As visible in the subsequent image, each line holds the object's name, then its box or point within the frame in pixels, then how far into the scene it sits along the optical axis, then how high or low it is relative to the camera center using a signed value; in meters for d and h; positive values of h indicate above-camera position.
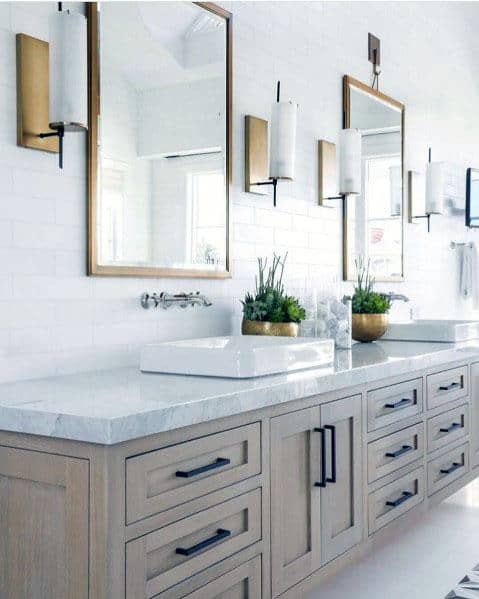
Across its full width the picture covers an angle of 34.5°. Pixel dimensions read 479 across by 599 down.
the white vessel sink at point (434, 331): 3.95 -0.26
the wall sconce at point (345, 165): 4.04 +0.61
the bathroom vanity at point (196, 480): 1.81 -0.56
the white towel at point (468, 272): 5.68 +0.07
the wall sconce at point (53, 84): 2.43 +0.62
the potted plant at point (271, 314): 3.21 -0.14
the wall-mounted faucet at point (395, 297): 4.29 -0.09
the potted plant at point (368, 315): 3.95 -0.18
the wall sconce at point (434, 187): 4.91 +0.60
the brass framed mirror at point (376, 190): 4.35 +0.55
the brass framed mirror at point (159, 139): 2.75 +0.55
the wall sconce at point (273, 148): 3.43 +0.60
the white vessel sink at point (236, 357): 2.45 -0.26
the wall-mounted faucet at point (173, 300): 2.99 -0.08
